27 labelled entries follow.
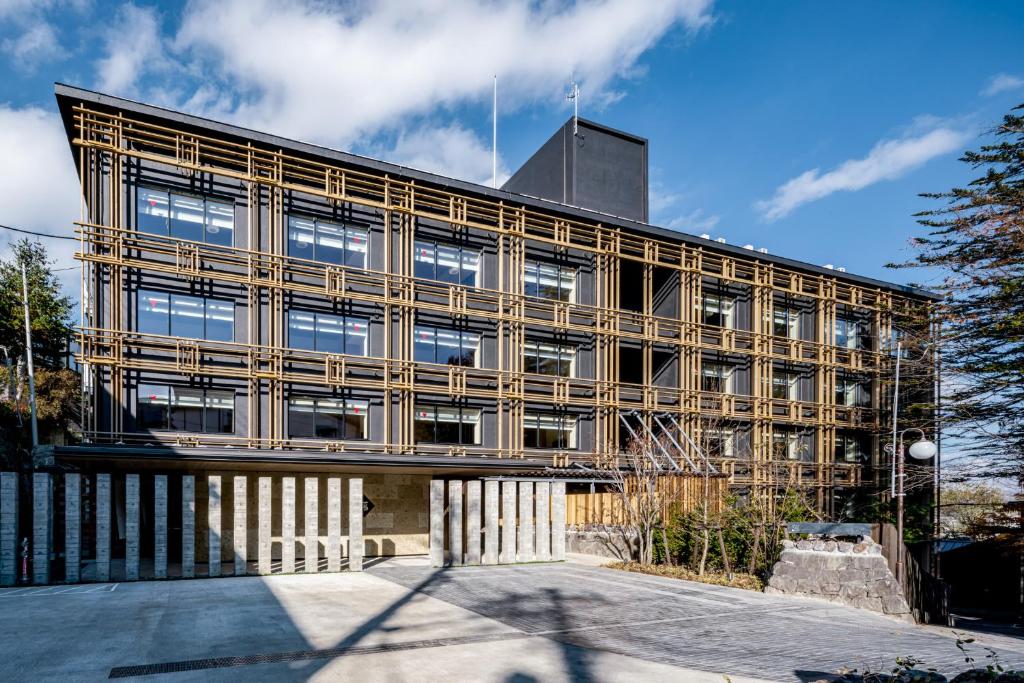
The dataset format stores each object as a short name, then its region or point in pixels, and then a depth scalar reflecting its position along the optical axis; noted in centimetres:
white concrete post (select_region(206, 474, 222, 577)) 2012
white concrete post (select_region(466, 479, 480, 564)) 2345
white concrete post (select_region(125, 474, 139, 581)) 1927
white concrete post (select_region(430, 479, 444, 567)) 2262
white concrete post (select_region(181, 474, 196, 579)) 1994
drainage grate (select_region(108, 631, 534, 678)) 976
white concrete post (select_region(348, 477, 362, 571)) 2178
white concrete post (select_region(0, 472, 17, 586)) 1786
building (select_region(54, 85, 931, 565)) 2302
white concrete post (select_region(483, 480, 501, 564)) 2370
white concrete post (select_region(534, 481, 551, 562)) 2455
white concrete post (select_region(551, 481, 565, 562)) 2484
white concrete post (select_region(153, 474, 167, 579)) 1961
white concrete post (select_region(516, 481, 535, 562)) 2428
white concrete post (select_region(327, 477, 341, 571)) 2156
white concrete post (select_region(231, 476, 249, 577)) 2027
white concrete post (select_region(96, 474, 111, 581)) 1897
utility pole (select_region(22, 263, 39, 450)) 3053
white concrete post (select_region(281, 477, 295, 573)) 2084
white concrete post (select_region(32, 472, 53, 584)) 1822
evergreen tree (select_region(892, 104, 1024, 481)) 2236
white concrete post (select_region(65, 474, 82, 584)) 1859
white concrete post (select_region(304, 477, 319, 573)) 2081
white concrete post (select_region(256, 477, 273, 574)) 2080
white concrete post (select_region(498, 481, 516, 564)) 2388
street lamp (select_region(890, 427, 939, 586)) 1574
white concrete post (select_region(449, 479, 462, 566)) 2316
